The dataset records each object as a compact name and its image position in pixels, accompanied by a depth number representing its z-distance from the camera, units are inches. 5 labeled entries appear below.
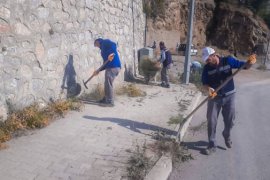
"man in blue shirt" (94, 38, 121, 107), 201.8
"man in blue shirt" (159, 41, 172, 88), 292.4
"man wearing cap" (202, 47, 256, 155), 152.2
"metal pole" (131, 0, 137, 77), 317.6
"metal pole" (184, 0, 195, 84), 314.4
